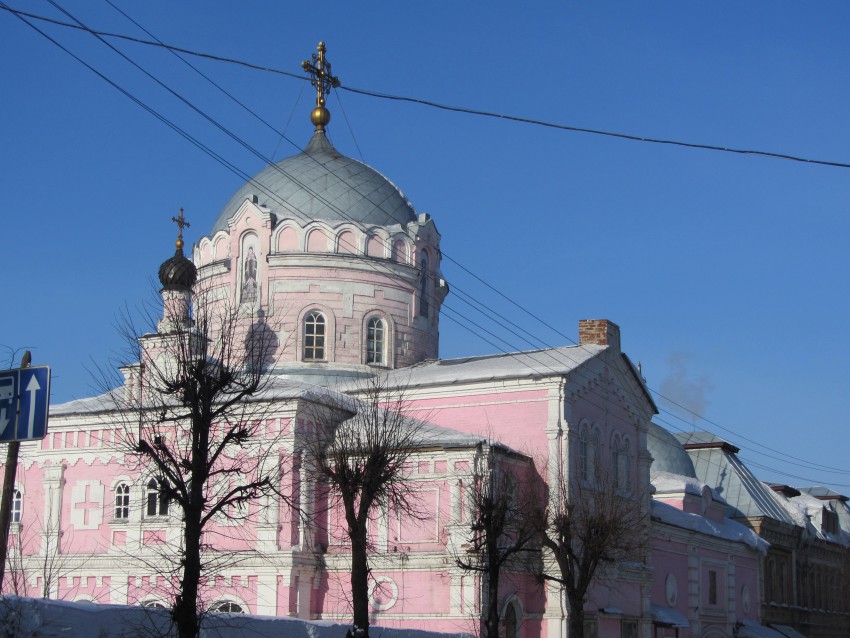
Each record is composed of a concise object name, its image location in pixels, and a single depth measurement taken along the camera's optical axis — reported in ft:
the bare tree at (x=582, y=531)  80.23
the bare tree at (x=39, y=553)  95.09
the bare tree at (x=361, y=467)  65.46
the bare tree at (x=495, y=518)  75.56
